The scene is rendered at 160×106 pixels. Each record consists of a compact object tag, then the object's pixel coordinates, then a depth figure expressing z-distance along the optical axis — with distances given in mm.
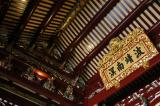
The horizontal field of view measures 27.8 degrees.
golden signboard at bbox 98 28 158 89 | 6703
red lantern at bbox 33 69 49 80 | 7223
